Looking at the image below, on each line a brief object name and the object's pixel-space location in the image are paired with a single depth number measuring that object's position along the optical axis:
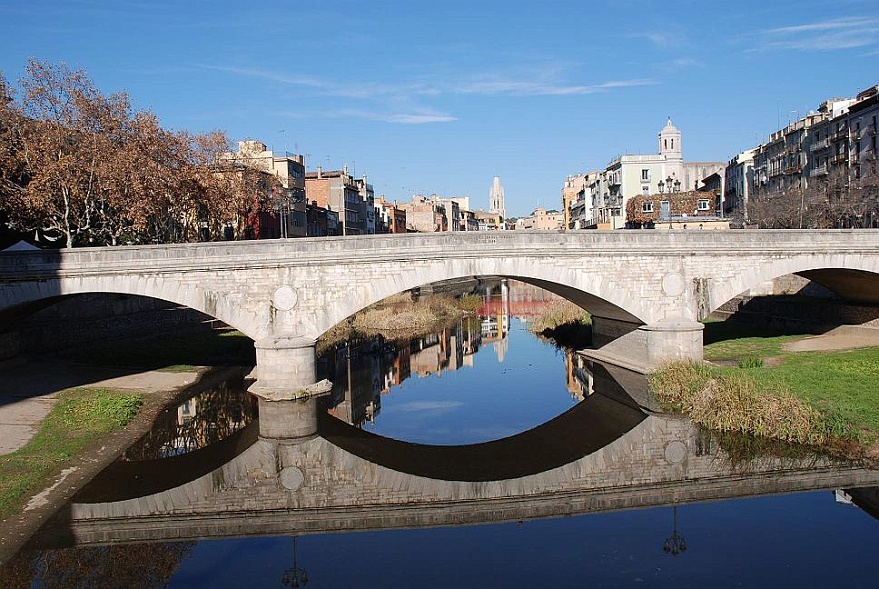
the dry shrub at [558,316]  49.08
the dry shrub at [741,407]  21.53
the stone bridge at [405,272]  28.81
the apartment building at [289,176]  68.50
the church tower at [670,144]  94.51
